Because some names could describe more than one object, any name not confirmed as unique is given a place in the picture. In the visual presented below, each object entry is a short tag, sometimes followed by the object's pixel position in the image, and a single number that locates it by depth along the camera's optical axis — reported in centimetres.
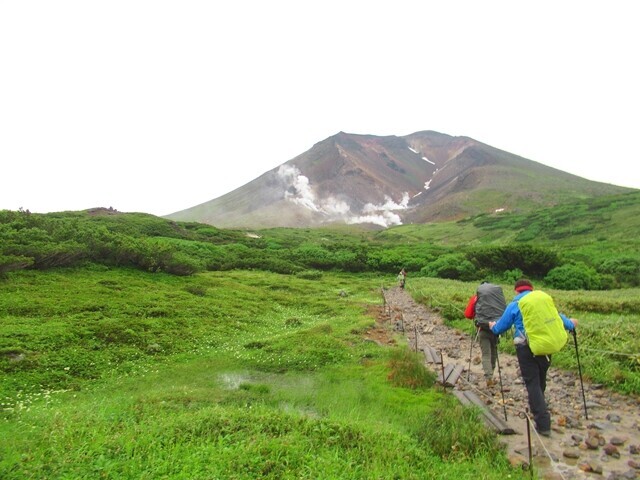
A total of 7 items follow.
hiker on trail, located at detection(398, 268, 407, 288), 3812
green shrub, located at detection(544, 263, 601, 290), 3756
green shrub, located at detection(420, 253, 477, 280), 4519
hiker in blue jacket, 775
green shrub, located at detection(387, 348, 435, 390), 1090
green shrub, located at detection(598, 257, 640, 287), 3847
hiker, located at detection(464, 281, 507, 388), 1116
